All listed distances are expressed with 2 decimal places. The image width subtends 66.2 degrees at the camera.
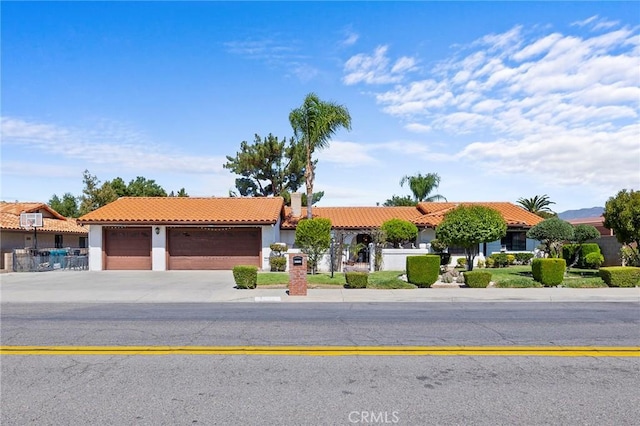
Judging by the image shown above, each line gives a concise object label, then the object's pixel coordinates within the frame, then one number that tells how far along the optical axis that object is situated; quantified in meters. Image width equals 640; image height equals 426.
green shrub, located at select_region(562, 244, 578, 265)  26.27
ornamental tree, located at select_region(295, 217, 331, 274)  23.33
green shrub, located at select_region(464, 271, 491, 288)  17.78
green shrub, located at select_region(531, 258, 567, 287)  17.72
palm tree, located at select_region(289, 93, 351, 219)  28.27
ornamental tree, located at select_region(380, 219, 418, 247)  27.23
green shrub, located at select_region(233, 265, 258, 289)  17.55
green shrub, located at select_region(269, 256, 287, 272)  25.31
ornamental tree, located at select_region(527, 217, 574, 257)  20.86
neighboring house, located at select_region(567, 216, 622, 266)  25.17
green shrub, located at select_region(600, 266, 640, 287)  17.56
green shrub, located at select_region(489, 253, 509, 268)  28.12
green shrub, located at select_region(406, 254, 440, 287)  17.91
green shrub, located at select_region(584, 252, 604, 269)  24.81
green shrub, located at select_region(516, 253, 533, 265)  29.41
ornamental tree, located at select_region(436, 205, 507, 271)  20.66
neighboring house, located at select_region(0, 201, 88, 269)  29.12
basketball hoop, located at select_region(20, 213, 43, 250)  29.23
